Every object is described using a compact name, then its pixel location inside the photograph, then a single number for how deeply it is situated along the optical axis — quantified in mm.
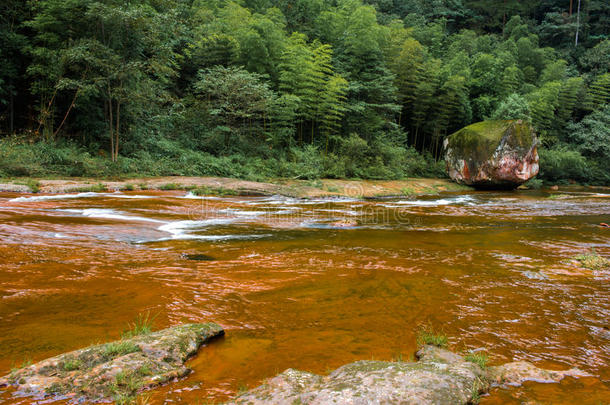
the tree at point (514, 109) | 23984
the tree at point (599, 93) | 32625
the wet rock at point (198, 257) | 5087
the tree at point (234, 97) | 18047
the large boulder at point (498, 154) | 20281
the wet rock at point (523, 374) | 2287
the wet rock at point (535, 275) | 4598
